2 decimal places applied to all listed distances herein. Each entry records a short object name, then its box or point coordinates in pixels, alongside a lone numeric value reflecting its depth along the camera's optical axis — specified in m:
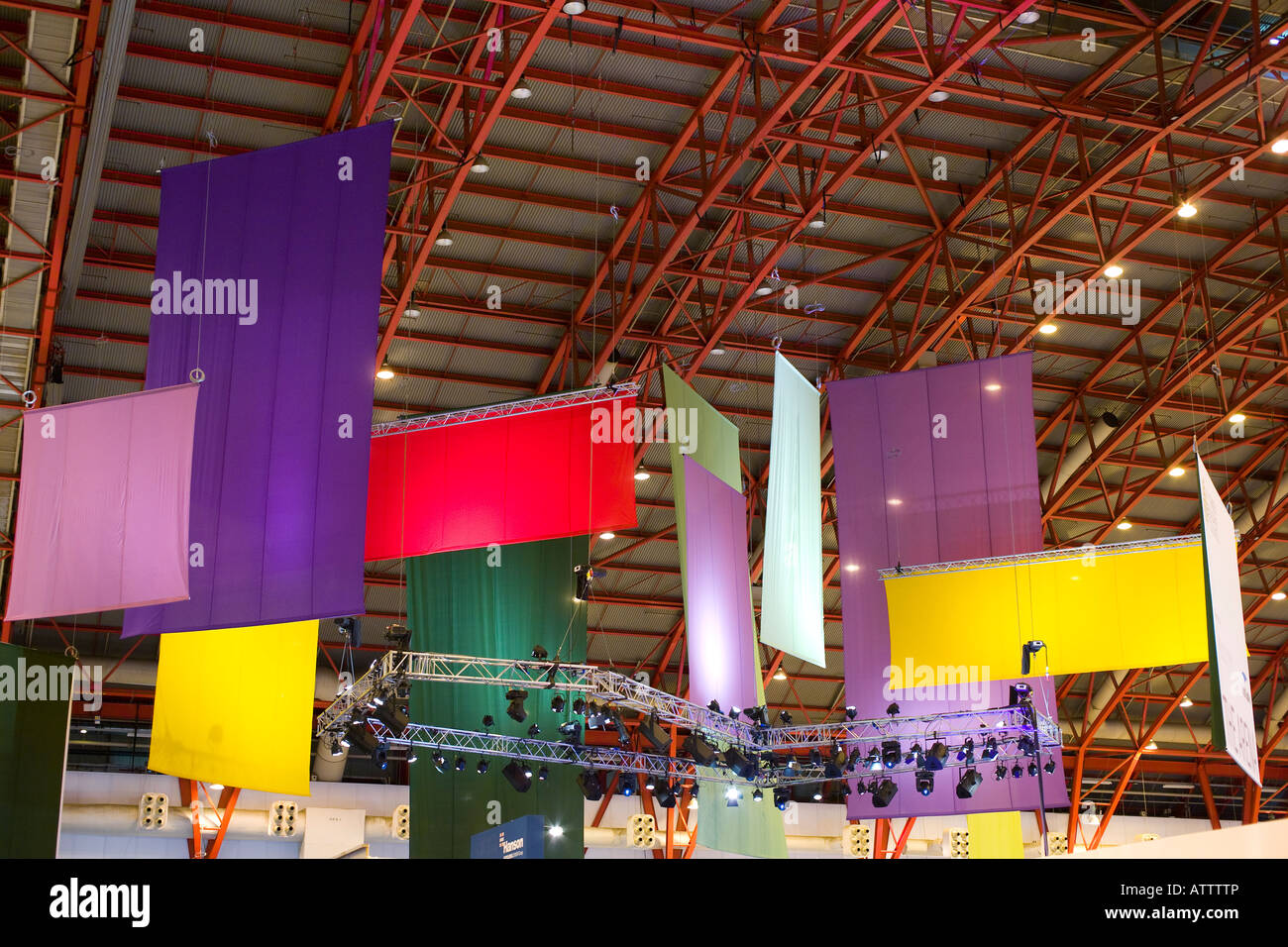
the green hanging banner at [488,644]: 18.12
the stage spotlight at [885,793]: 19.09
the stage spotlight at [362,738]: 16.95
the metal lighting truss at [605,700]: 17.31
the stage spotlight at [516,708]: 17.33
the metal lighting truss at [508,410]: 16.59
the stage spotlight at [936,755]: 18.31
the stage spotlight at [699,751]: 18.19
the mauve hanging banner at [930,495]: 18.31
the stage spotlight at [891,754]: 18.98
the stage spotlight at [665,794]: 18.69
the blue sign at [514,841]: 14.45
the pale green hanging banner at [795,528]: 16.58
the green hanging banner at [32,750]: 16.94
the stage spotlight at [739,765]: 18.36
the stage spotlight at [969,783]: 18.47
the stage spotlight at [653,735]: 18.45
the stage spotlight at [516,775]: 17.81
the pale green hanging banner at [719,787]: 16.22
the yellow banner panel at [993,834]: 20.02
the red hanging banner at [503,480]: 16.19
